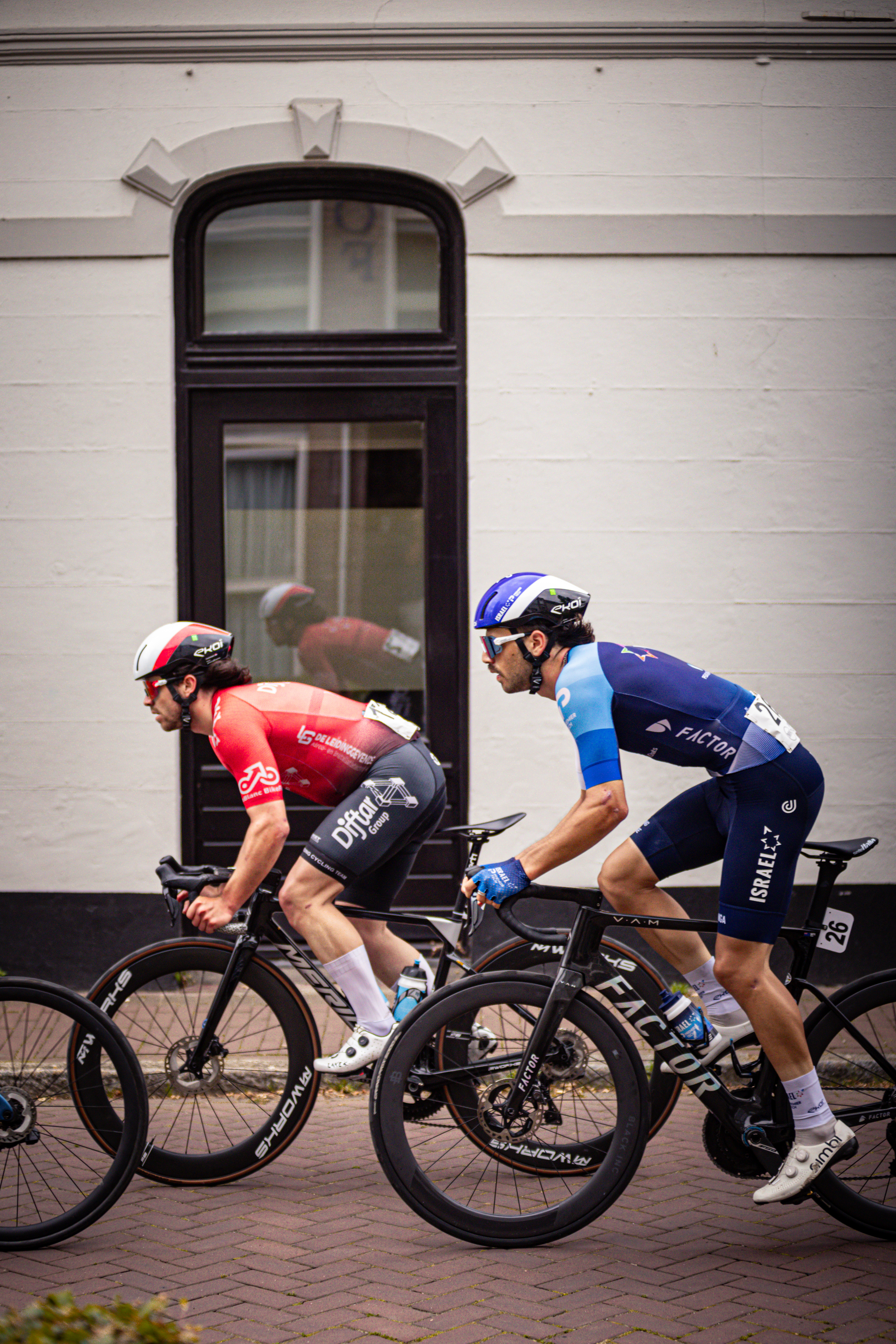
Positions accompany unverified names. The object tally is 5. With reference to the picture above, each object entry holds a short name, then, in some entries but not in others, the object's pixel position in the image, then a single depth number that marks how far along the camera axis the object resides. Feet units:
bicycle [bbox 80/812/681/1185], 28.63
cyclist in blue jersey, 25.21
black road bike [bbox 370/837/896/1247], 25.14
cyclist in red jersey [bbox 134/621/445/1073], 28.73
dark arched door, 52.06
